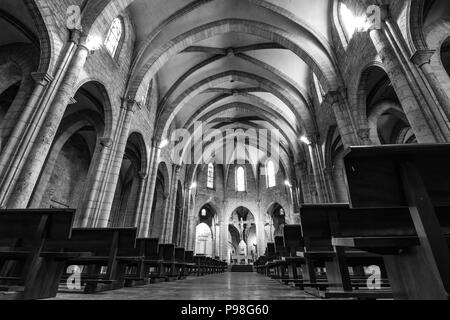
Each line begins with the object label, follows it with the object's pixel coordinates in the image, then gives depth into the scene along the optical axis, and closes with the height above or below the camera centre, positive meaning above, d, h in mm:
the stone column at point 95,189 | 7438 +2326
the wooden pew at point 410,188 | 1480 +498
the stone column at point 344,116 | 8398 +5375
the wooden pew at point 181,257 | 8386 +233
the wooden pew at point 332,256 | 2489 +111
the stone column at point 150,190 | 10901 +3416
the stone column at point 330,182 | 11523 +3980
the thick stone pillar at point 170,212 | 14859 +3128
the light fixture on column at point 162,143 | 13109 +6469
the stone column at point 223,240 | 23909 +2391
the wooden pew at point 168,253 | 7131 +298
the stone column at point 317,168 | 11953 +4938
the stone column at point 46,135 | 4709 +2680
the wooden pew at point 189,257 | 11039 +302
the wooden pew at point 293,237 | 4800 +545
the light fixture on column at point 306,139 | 13484 +6947
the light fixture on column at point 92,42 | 6497 +5901
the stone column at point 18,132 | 4656 +2595
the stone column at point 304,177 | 16125 +5908
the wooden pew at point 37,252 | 2566 +100
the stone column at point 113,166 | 7824 +3284
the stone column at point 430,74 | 4914 +4026
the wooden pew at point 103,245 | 3832 +288
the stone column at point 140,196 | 11030 +3045
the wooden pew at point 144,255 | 4902 +157
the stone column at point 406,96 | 4886 +3655
